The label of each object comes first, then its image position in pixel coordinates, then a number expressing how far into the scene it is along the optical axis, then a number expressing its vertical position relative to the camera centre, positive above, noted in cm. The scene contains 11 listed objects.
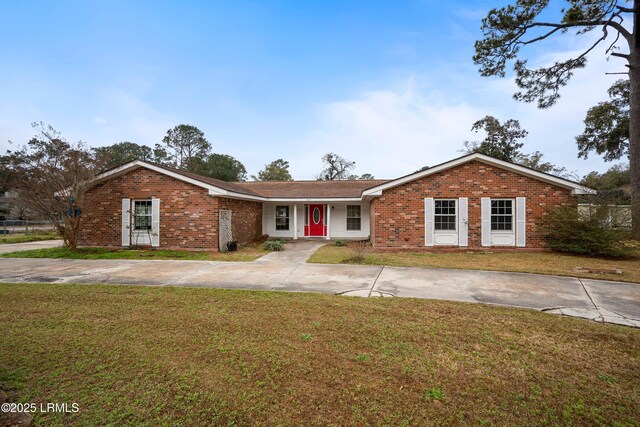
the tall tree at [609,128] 2180 +736
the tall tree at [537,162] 3044 +631
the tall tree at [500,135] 2983 +889
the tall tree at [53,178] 1092 +155
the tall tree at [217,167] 4138 +759
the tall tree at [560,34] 1306 +920
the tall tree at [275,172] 4856 +817
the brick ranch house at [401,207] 1169 +52
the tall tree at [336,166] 4382 +818
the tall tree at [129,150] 5631 +1404
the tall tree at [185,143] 4506 +1198
